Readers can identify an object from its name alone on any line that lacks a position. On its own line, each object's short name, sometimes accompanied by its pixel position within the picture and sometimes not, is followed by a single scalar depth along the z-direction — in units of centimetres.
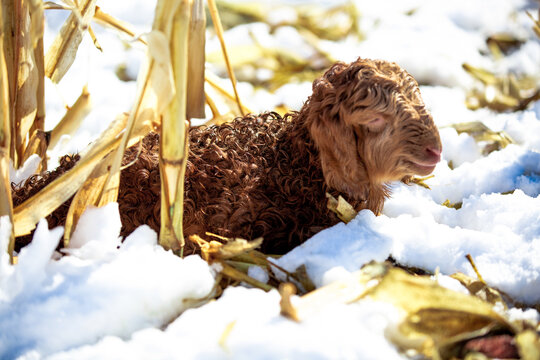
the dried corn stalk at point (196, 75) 197
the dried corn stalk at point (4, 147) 191
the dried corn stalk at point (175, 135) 178
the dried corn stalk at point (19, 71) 222
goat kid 221
